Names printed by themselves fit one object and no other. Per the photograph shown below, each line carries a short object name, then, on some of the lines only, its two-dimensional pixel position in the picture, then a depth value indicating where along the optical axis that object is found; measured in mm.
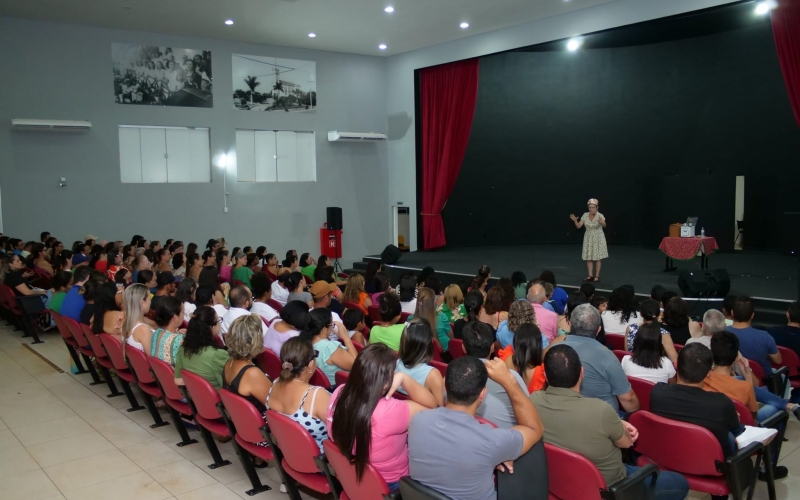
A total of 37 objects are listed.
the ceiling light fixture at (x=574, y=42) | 10375
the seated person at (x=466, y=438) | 2318
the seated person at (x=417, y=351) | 3324
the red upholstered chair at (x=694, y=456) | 2820
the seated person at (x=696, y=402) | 2965
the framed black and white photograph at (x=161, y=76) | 11047
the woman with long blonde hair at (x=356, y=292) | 6504
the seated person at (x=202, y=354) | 3896
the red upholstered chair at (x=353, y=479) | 2506
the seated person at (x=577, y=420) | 2615
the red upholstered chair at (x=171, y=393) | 4082
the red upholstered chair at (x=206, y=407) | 3610
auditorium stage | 8469
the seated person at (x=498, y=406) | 2766
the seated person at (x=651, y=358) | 3709
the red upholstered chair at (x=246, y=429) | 3229
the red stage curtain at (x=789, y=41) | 8320
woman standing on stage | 9133
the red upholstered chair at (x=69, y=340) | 5926
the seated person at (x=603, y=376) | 3307
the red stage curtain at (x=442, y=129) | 12320
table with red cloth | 9047
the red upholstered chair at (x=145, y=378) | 4453
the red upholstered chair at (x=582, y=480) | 2443
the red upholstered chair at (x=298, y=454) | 2857
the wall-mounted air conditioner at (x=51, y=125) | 9977
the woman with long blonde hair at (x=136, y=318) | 4629
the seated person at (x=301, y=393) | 3018
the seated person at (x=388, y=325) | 4344
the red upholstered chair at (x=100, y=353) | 5182
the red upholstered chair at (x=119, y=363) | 4806
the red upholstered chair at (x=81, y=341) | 5539
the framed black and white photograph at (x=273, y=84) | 12273
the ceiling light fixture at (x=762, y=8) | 9820
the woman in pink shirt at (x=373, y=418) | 2535
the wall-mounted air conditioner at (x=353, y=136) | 13094
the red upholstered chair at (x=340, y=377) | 3783
